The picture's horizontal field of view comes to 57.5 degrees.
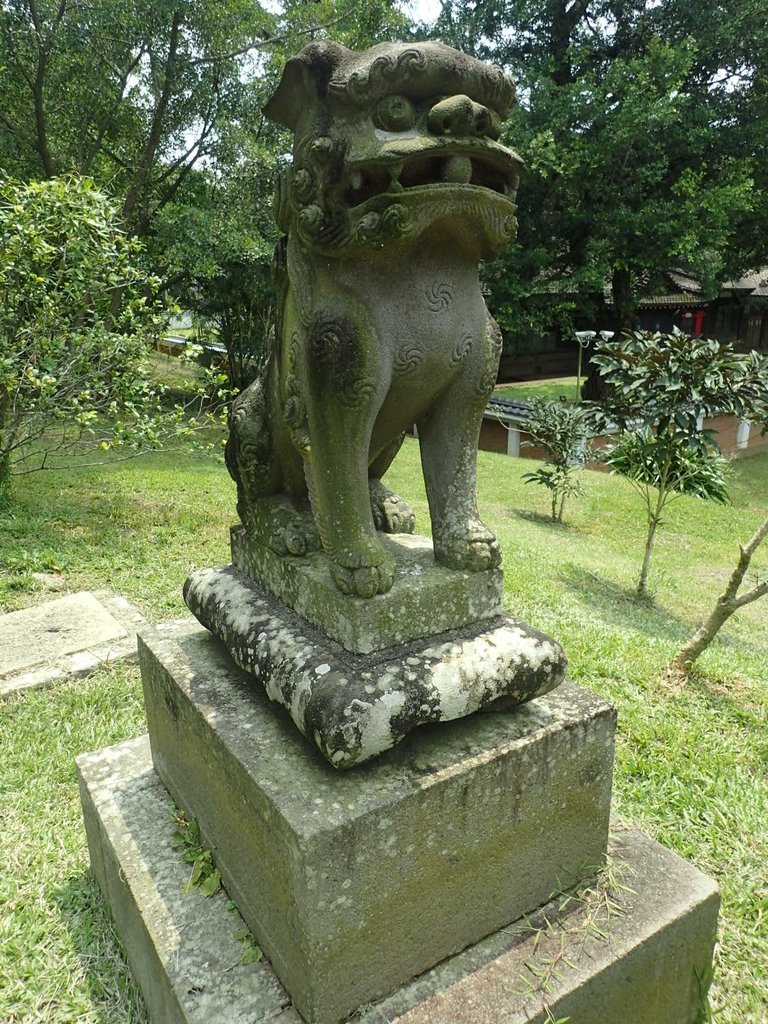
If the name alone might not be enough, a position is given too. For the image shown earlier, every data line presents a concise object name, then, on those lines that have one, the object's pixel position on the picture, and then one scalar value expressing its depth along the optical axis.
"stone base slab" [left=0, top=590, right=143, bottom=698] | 3.26
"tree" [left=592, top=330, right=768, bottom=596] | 5.20
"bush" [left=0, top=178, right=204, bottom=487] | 4.70
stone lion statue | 1.44
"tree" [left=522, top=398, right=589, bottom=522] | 8.41
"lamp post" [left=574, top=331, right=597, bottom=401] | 7.08
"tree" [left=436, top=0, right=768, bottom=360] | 12.52
